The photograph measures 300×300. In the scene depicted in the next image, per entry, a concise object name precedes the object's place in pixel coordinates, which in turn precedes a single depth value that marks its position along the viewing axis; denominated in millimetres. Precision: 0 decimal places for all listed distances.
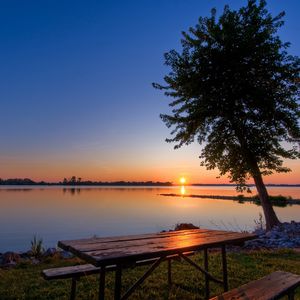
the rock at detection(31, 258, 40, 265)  8453
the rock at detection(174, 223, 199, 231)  12784
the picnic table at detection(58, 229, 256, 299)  3047
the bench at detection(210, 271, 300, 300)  3488
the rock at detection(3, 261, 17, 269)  8263
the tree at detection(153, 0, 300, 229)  13414
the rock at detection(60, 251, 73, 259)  9816
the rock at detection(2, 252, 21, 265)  9126
